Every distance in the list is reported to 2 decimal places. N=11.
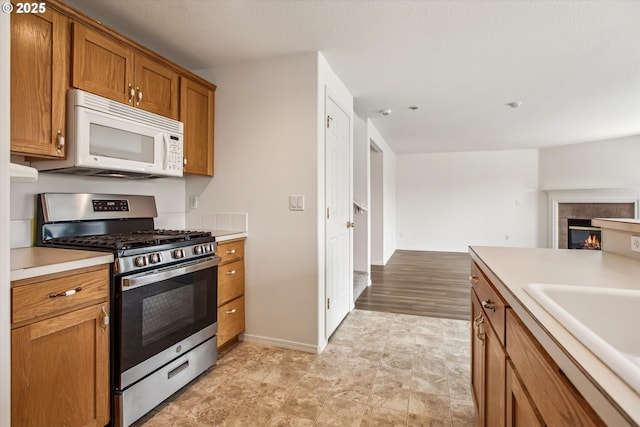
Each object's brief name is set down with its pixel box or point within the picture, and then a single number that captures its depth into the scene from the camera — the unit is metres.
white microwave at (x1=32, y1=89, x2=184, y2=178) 1.67
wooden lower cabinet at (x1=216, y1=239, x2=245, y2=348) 2.28
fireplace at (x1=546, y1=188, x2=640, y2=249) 5.89
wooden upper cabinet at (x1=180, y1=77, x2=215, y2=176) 2.38
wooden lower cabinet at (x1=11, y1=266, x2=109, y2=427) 1.18
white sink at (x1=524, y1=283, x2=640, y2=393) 0.78
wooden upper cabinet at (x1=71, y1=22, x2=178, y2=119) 1.70
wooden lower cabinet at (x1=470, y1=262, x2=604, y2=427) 0.58
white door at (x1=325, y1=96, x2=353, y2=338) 2.59
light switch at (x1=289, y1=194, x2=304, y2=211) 2.40
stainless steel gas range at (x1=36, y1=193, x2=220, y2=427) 1.52
